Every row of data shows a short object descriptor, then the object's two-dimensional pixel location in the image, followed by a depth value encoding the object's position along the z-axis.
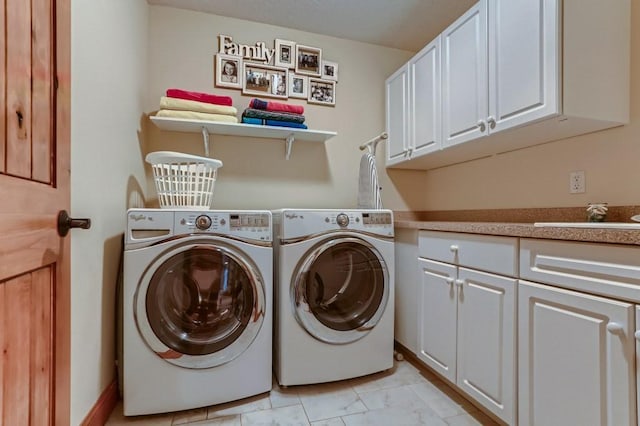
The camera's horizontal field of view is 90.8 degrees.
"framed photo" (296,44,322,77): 2.37
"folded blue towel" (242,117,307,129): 2.07
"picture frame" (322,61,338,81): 2.43
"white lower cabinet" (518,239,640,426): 0.92
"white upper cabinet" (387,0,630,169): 1.27
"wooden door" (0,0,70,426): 0.63
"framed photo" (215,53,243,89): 2.20
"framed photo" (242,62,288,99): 2.27
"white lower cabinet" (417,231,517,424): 1.29
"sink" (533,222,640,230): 0.99
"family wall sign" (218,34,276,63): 2.21
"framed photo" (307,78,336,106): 2.41
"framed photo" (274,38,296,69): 2.32
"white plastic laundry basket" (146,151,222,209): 1.67
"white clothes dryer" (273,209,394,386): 1.67
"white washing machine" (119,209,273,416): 1.43
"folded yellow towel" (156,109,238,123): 1.90
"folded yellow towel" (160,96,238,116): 1.90
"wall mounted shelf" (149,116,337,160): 1.96
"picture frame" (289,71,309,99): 2.36
